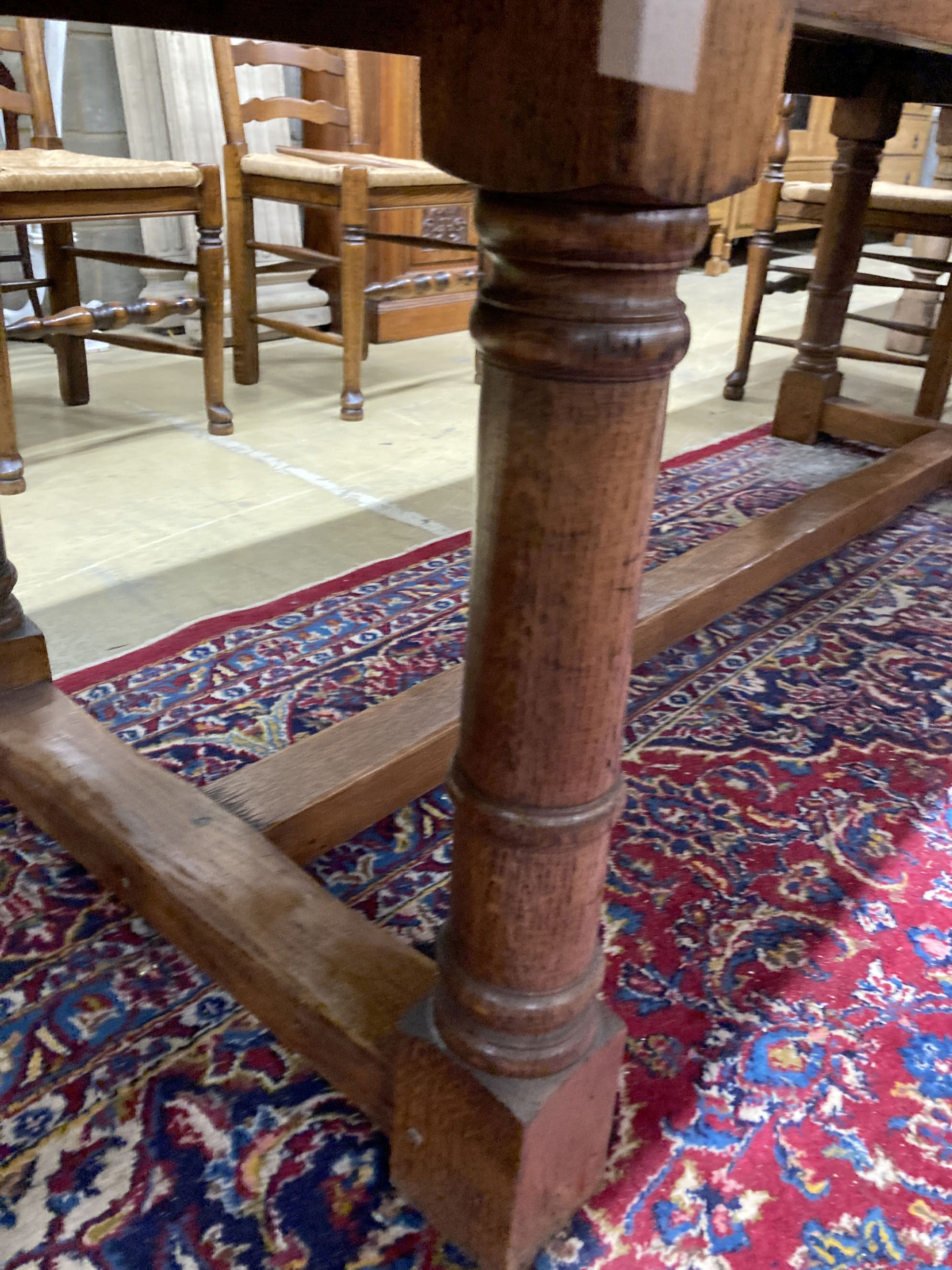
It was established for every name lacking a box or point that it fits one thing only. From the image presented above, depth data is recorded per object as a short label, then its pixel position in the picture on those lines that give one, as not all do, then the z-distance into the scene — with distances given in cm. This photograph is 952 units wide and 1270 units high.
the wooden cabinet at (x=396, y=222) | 320
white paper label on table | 43
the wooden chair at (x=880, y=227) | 246
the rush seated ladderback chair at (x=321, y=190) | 246
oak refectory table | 46
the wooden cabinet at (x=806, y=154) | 510
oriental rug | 75
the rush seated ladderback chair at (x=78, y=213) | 186
